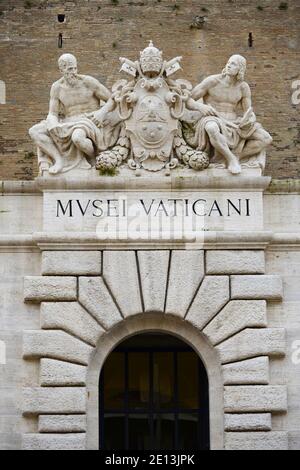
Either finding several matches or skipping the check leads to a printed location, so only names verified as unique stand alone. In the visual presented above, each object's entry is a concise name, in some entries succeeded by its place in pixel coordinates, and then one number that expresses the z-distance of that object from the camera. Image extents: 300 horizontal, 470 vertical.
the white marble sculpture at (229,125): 15.55
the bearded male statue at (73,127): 15.57
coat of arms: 15.56
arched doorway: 16.94
